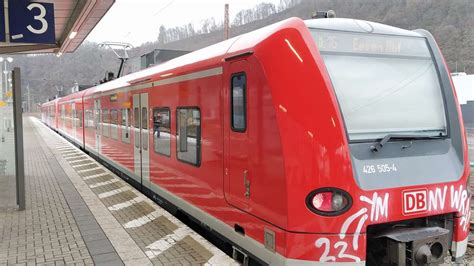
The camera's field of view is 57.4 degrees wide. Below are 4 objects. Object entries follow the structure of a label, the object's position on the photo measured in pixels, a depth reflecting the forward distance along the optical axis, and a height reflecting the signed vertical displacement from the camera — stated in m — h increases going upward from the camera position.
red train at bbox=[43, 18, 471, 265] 3.64 -0.35
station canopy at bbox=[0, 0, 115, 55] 7.14 +1.71
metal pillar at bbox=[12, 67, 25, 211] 7.12 -0.38
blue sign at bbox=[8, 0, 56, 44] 7.14 +1.53
